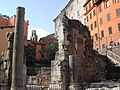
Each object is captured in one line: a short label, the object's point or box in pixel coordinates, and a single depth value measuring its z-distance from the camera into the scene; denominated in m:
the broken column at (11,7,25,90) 4.60
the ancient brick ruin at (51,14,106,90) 7.26
